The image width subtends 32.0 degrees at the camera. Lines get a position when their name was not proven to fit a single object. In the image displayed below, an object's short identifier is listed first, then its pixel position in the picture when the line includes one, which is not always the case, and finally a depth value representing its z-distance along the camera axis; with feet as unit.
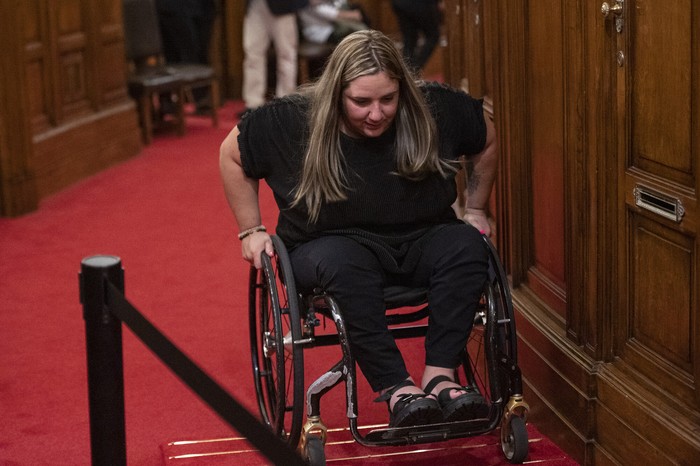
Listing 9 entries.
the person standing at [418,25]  29.78
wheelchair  9.16
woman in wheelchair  9.44
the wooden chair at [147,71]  25.11
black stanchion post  7.41
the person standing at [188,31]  27.48
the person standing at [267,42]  26.73
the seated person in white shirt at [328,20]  27.78
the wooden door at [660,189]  8.32
